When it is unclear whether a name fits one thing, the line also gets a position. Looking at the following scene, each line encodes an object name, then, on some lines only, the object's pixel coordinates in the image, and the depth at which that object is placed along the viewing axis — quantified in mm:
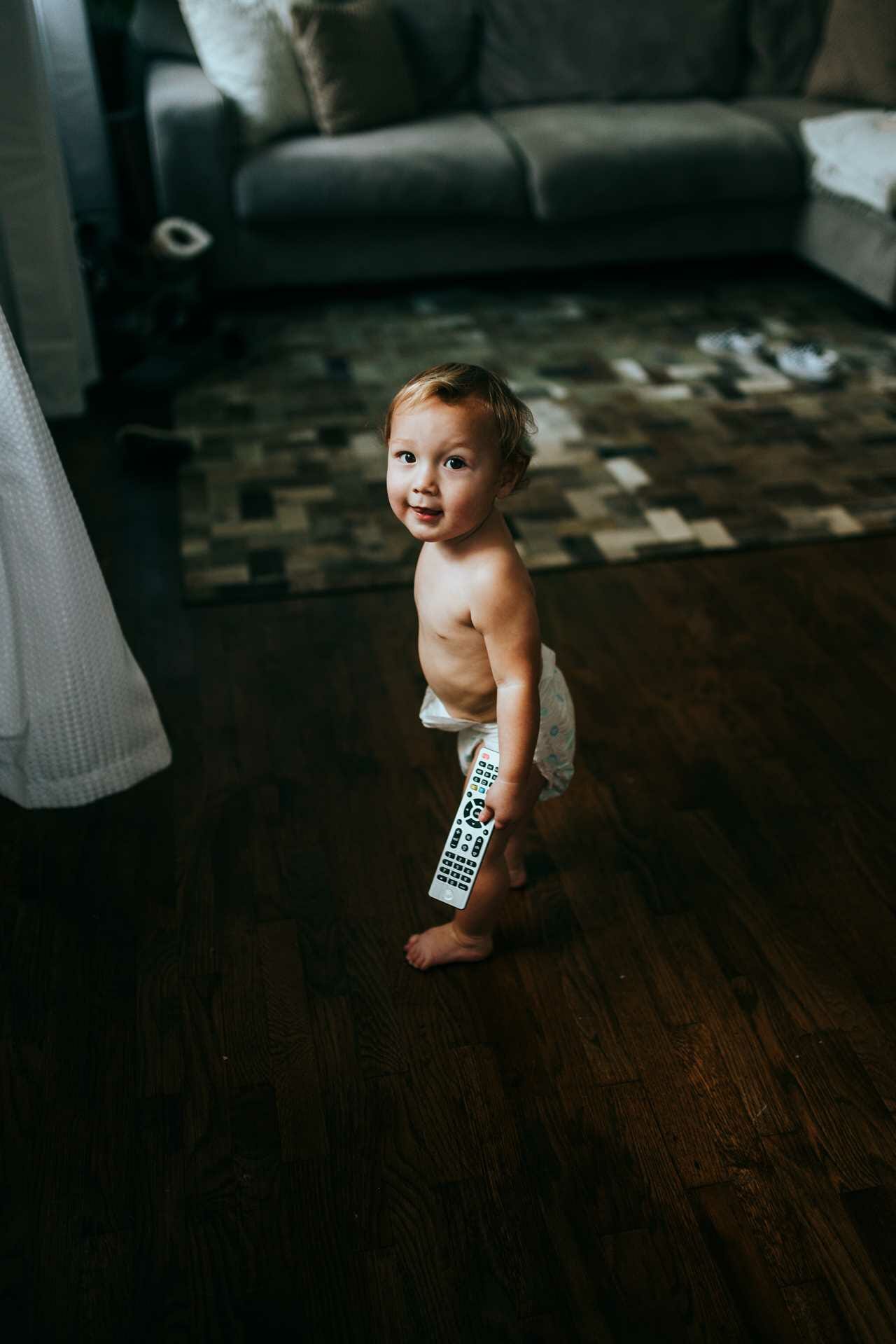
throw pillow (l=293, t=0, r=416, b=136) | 3260
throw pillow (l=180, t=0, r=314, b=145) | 3227
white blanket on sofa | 3109
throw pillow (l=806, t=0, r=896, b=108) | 3686
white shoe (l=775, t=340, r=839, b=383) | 2973
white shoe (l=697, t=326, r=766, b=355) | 3152
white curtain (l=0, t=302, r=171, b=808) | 1379
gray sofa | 3164
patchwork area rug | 2338
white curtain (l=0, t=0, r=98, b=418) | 2393
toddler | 1113
